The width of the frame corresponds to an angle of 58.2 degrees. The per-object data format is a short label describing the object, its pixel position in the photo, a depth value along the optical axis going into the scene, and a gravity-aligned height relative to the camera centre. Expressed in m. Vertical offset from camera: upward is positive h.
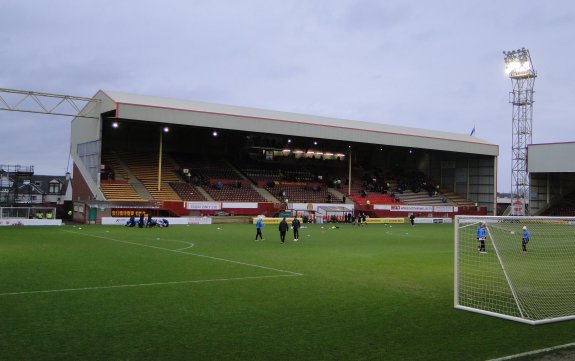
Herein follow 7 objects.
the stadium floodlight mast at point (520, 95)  62.69 +13.98
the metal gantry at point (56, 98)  42.47 +8.57
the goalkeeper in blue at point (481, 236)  21.47 -1.12
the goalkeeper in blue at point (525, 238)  23.20 -1.26
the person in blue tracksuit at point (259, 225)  29.07 -1.28
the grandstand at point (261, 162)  47.38 +5.30
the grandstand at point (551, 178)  61.09 +4.33
